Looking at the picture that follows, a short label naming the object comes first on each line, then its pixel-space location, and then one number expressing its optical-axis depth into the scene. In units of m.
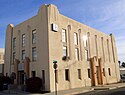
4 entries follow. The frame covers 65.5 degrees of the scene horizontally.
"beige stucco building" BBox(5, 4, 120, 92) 14.57
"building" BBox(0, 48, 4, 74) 28.31
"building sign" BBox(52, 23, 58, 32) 14.86
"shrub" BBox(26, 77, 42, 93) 13.46
